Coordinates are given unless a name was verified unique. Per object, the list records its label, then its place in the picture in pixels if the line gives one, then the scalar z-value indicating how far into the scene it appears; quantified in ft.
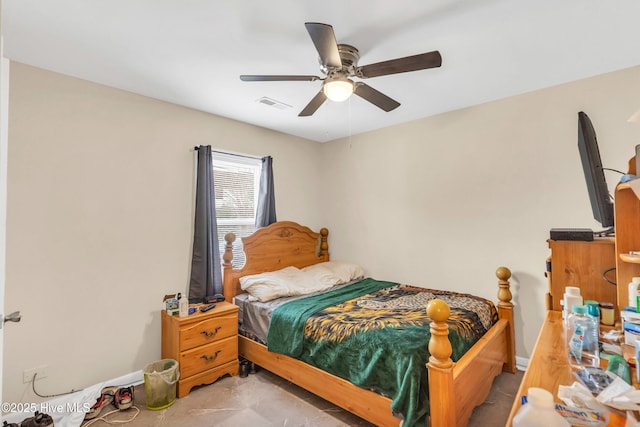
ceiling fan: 4.94
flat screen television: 4.92
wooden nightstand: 7.84
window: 10.69
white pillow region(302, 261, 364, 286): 10.92
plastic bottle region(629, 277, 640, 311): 4.22
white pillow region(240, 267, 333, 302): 9.36
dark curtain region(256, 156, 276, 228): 11.59
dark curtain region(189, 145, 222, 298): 9.45
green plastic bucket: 7.23
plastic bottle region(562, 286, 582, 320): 4.93
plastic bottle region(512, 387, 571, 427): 2.33
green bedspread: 5.58
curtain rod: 9.75
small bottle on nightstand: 8.13
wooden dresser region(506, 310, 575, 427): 3.38
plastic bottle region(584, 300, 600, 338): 4.50
